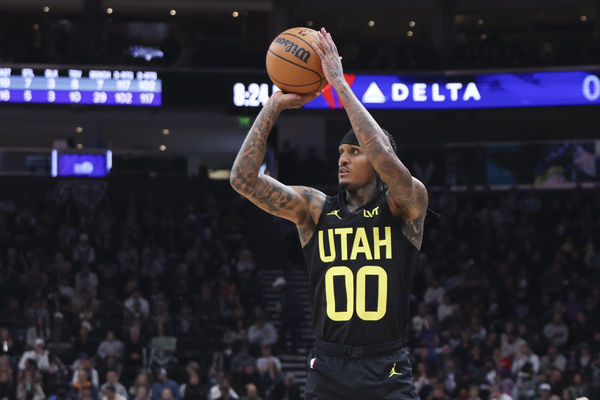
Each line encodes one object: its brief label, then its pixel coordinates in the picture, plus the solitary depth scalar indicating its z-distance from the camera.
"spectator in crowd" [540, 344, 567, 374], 15.16
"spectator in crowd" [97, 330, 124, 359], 15.02
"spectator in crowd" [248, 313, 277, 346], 16.22
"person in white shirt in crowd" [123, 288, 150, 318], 16.42
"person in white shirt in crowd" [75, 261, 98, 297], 17.03
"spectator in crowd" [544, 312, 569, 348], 16.41
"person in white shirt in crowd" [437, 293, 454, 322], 16.94
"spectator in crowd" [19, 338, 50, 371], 14.59
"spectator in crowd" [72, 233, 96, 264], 18.09
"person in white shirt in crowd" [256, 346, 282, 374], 14.91
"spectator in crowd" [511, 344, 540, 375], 14.97
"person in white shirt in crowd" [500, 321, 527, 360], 15.67
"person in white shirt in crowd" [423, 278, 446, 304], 17.62
